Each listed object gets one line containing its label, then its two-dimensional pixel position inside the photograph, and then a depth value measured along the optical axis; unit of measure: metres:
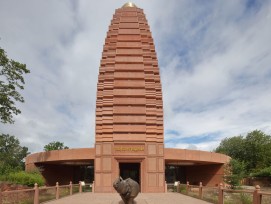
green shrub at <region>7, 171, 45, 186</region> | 16.85
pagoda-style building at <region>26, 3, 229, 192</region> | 21.09
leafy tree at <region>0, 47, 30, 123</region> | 15.66
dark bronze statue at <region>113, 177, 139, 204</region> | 9.36
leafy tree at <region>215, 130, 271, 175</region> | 44.01
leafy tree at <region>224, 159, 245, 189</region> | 24.77
